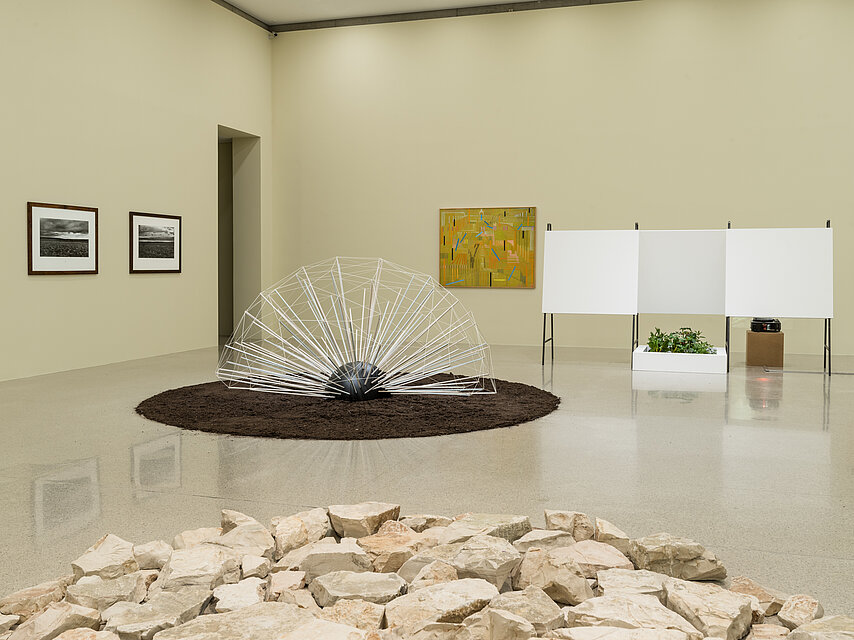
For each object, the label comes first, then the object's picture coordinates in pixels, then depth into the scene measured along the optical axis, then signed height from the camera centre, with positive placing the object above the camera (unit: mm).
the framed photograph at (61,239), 6891 +495
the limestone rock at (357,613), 1983 -772
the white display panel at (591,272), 7555 +257
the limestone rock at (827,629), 1775 -727
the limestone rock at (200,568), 2162 -731
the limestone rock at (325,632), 1827 -750
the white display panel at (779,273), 7152 +247
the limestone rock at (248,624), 1861 -763
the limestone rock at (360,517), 2613 -705
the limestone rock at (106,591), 2051 -750
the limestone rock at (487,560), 2195 -707
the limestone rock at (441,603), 1941 -737
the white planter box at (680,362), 7172 -542
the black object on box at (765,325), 7913 -232
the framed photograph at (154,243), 8188 +549
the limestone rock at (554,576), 2133 -737
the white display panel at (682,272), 7703 +269
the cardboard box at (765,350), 7773 -463
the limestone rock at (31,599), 2039 -771
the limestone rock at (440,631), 1855 -756
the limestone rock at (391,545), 2369 -734
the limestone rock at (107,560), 2213 -727
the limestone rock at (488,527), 2494 -710
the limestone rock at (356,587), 2089 -752
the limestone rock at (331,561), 2305 -740
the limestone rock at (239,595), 2061 -765
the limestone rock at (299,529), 2480 -719
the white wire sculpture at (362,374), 5309 -544
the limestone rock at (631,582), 2121 -747
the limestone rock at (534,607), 1907 -735
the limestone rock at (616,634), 1810 -740
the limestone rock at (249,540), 2406 -729
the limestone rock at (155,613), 1883 -759
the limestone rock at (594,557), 2334 -745
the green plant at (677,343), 7477 -394
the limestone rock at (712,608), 1908 -745
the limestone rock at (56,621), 1869 -756
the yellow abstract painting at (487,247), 9656 +613
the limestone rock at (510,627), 1797 -720
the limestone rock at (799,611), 1980 -756
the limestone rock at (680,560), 2330 -745
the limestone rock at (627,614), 1903 -745
